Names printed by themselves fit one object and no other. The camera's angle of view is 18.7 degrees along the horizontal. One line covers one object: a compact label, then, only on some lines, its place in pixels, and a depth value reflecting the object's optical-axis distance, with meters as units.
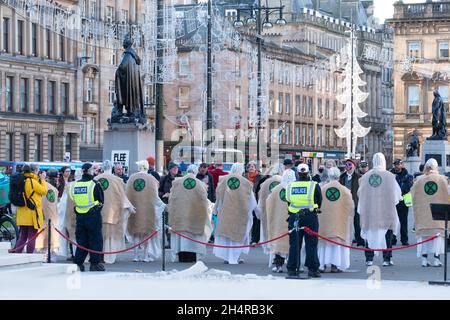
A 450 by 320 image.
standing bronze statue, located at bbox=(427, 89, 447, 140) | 57.44
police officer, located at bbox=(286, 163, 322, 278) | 21.00
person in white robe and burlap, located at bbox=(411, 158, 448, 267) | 24.08
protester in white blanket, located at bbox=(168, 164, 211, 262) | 24.75
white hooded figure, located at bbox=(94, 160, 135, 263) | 23.81
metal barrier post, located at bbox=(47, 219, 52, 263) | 22.39
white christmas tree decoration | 83.00
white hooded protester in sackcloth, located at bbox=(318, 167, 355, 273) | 22.83
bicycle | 27.14
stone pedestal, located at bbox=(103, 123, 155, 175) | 31.38
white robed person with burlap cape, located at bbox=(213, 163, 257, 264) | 24.89
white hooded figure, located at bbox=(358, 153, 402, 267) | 23.80
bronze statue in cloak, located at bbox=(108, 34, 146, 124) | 31.33
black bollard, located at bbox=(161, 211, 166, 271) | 22.12
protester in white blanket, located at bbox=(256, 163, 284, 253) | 24.64
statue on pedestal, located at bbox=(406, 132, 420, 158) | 69.94
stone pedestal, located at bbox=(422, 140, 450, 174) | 59.03
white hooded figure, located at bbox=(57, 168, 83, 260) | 24.50
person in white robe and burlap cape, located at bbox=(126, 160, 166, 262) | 25.02
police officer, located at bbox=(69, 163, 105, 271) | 21.91
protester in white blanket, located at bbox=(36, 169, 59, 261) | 24.70
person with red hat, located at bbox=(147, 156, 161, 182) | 27.64
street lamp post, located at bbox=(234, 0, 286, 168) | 47.66
